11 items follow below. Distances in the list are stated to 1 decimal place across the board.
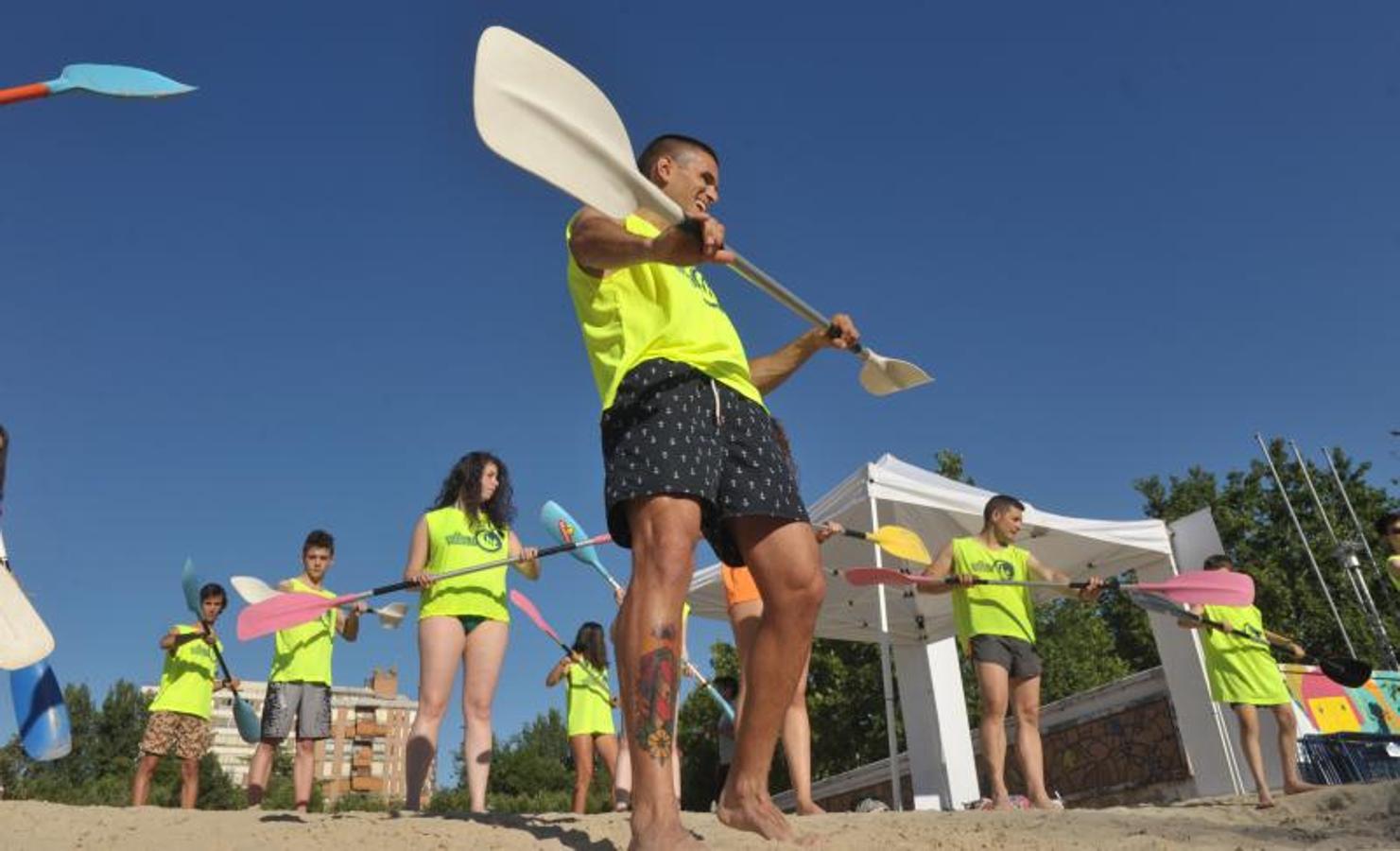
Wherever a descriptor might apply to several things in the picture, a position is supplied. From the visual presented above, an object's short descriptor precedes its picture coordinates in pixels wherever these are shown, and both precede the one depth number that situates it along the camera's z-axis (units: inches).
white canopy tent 336.8
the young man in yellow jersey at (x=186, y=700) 233.9
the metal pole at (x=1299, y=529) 809.5
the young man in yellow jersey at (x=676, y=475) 80.7
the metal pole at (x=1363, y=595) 617.3
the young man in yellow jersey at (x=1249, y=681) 238.2
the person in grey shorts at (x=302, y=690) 210.8
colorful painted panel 319.0
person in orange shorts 173.2
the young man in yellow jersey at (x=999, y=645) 195.2
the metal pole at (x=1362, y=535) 877.7
